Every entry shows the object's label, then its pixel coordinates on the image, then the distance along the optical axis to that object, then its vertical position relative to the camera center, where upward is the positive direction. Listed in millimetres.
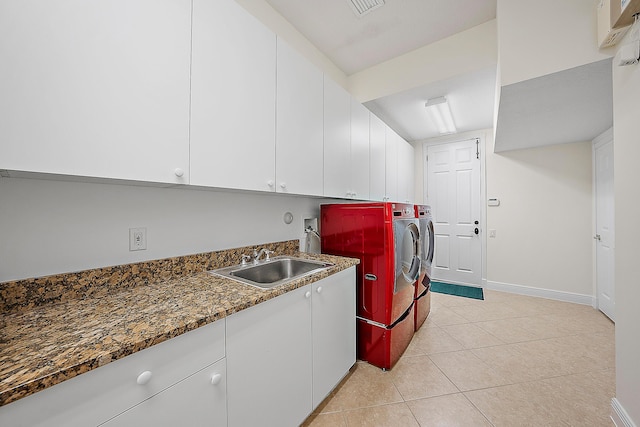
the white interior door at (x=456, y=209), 3918 +106
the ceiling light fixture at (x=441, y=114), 2855 +1387
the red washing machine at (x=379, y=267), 1765 -409
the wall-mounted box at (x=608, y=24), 1213 +1045
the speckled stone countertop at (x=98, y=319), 549 -354
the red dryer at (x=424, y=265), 2391 -537
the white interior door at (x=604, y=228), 2650 -153
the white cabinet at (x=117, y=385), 529 -458
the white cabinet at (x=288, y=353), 972 -698
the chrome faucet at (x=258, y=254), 1709 -291
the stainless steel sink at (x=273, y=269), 1524 -385
